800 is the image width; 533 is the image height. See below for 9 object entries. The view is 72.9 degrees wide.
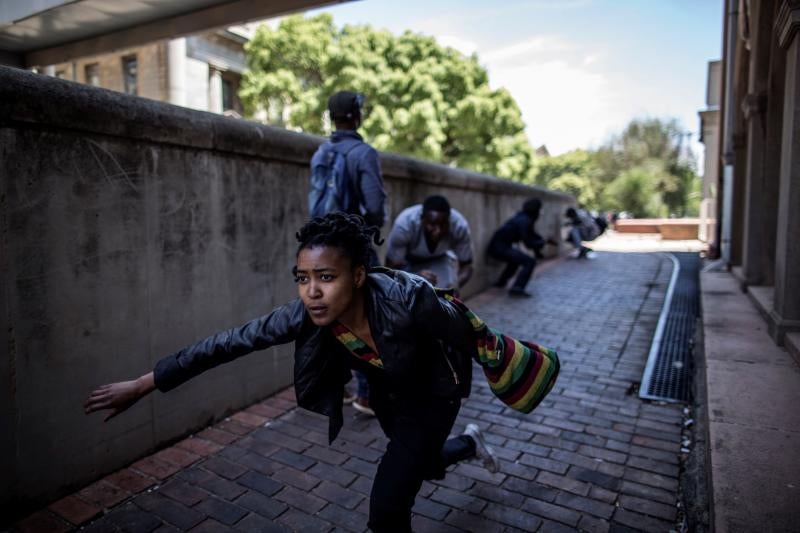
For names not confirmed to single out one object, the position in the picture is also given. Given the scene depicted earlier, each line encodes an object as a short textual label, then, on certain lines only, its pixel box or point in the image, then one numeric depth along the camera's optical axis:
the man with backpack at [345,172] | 3.75
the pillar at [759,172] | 5.74
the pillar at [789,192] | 3.70
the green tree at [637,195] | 35.62
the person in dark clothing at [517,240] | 8.34
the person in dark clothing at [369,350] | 2.05
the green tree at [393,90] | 22.69
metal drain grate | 4.36
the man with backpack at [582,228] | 13.16
